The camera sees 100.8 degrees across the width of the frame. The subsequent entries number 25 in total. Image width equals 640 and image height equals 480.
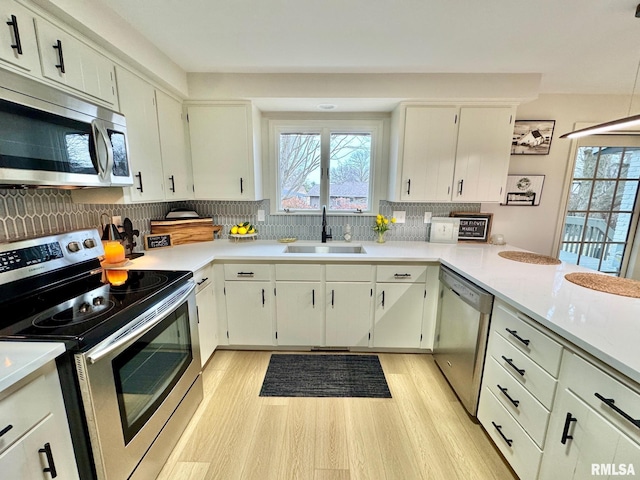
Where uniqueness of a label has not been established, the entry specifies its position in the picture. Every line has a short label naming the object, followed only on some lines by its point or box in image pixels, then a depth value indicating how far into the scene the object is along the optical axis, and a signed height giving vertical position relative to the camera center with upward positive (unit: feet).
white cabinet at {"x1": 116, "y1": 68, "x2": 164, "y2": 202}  5.69 +1.41
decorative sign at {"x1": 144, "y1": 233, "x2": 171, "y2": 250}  7.54 -1.28
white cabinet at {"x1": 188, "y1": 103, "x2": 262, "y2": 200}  7.80 +1.40
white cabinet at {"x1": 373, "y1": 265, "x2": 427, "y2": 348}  7.30 -2.95
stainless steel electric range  3.18 -1.97
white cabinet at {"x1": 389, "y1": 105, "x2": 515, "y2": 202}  7.64 +1.41
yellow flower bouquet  8.80 -0.89
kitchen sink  8.77 -1.66
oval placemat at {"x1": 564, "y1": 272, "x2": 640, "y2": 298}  4.63 -1.52
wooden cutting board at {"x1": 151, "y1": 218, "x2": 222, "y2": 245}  7.95 -1.01
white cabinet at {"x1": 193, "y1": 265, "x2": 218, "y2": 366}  6.51 -2.96
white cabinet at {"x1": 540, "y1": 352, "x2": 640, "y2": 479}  2.80 -2.62
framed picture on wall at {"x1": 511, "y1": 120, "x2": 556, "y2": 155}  8.61 +2.07
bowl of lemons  8.75 -1.14
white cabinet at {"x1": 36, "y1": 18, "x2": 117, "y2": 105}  3.96 +2.19
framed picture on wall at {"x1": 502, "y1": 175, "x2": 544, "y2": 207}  8.86 +0.36
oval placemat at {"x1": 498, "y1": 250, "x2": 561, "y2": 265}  6.50 -1.46
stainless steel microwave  3.29 +0.83
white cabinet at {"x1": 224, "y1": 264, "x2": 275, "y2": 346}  7.36 -2.98
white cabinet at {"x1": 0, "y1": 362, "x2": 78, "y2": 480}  2.50 -2.42
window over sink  9.09 +1.19
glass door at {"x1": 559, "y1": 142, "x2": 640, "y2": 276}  9.05 -0.21
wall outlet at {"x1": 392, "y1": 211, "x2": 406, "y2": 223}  9.21 -0.57
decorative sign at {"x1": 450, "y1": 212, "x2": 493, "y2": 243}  8.85 -0.88
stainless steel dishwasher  5.32 -2.97
